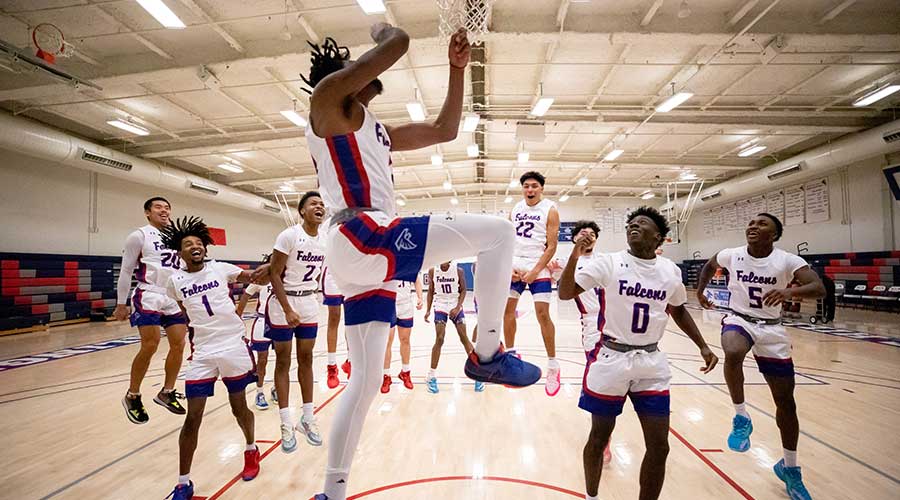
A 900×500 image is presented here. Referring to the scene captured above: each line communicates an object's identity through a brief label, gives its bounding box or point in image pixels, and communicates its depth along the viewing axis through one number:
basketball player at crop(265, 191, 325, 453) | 3.78
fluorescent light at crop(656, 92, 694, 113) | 10.04
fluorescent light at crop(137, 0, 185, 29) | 6.42
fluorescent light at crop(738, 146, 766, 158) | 15.09
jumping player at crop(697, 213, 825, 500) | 3.09
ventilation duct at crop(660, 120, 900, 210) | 11.74
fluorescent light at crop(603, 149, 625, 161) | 14.90
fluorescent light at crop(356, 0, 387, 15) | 6.65
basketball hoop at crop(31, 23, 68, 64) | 6.88
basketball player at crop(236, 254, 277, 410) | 4.97
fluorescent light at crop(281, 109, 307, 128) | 10.66
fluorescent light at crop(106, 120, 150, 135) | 11.14
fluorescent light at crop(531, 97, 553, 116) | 10.59
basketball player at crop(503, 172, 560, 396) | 4.42
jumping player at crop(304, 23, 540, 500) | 1.71
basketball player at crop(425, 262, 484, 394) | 5.91
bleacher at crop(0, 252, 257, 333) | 10.88
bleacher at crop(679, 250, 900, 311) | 12.35
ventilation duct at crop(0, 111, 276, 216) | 10.04
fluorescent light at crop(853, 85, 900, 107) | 10.05
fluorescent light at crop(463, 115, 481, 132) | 11.41
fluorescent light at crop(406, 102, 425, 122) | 10.36
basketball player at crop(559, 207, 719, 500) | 2.35
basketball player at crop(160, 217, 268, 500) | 2.87
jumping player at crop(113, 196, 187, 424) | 4.29
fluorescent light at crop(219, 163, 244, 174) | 16.27
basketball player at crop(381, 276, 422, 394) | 5.63
